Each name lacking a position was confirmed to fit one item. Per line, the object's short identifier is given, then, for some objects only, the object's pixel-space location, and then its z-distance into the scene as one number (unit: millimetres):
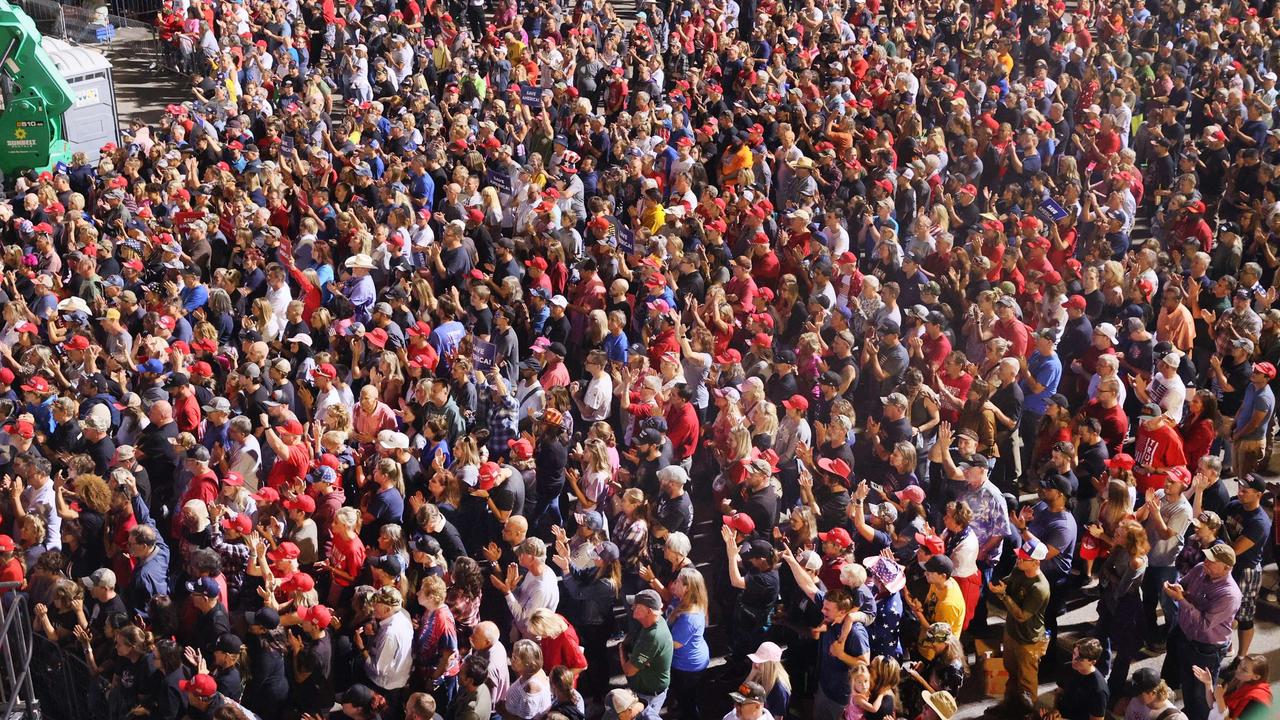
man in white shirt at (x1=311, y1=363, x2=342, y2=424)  10205
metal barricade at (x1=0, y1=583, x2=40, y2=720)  7684
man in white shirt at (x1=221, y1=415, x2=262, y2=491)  9445
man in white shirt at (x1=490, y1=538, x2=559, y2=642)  8070
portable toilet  19281
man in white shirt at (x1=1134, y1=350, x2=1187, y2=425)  10344
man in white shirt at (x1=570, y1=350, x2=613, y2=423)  10461
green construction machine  18219
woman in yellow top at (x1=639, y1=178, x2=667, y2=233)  14062
